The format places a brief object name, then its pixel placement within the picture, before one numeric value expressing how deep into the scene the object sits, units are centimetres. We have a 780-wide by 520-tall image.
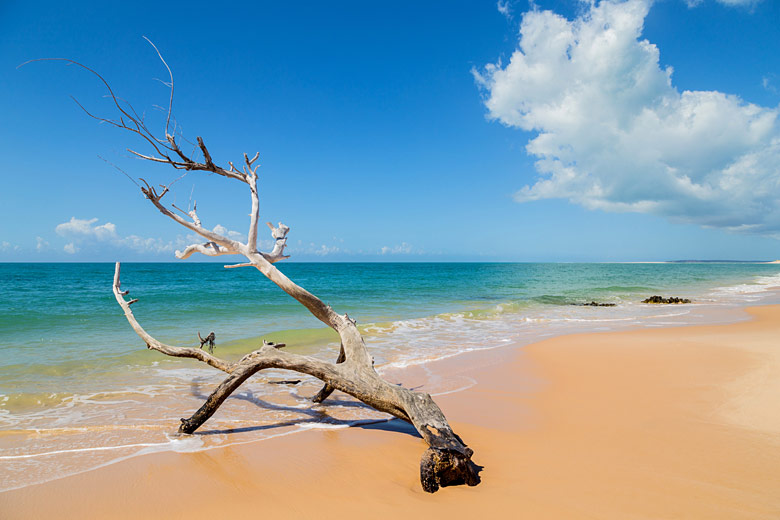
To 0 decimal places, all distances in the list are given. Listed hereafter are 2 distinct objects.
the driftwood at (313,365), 320
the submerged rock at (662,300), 2090
